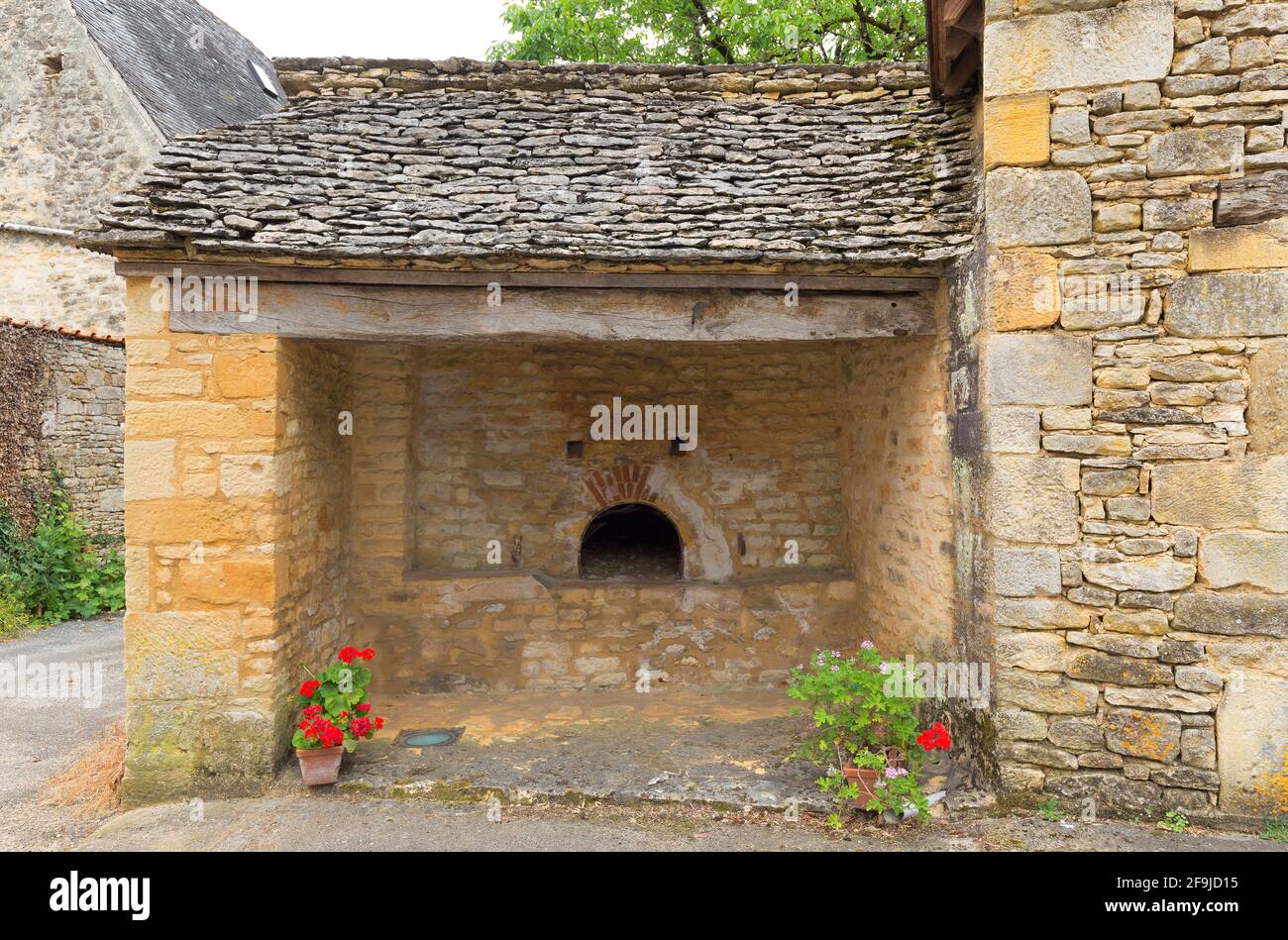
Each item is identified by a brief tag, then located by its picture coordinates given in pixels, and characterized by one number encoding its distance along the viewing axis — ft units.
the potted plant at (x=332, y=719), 13.96
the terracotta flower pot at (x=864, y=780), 13.03
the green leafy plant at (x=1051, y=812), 12.60
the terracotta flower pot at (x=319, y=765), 14.03
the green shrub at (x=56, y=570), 27.86
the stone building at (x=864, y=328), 12.34
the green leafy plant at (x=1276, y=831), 11.93
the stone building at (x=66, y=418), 27.89
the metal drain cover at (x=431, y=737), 16.71
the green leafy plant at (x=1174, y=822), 12.23
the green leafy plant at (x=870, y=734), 12.76
